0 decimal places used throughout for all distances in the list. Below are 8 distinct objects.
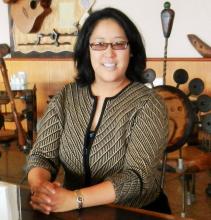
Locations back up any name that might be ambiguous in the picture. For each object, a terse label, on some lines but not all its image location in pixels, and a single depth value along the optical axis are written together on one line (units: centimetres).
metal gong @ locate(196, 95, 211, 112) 194
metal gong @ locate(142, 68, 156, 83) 207
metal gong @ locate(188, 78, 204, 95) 214
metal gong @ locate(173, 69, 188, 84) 218
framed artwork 369
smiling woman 128
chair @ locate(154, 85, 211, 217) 176
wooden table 101
